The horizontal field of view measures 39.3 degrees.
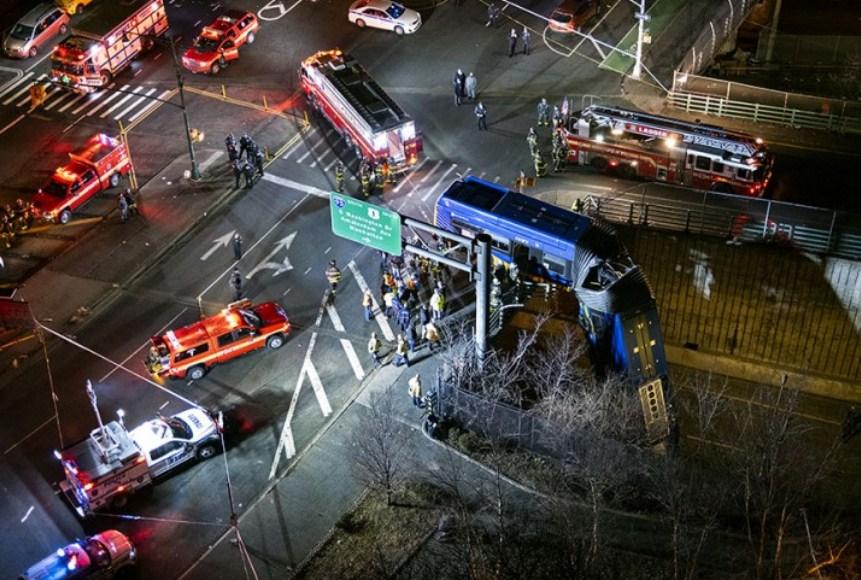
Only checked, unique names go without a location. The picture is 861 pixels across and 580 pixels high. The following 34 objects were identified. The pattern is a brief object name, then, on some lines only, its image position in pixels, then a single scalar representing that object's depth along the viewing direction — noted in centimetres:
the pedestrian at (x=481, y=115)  5428
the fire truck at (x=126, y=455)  3906
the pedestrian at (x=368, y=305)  4594
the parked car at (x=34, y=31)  6103
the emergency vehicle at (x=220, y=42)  5931
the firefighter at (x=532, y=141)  5206
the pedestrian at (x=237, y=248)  4891
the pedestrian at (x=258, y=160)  5299
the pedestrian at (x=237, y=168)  5266
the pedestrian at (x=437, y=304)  4468
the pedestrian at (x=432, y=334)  4372
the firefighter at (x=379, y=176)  5209
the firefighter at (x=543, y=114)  5441
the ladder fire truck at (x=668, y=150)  4888
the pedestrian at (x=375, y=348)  4403
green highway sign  3622
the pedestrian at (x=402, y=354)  4407
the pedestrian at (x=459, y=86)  5591
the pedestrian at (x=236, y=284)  4696
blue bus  4025
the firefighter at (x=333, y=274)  4694
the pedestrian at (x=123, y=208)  5119
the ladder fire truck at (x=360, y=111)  5159
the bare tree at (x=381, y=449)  3803
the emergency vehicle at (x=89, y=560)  3625
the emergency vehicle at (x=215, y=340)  4375
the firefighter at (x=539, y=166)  5175
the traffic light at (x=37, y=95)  5869
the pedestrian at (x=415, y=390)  4216
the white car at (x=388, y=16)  6131
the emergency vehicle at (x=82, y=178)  5141
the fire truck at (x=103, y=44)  5828
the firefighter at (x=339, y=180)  5234
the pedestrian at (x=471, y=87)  5616
